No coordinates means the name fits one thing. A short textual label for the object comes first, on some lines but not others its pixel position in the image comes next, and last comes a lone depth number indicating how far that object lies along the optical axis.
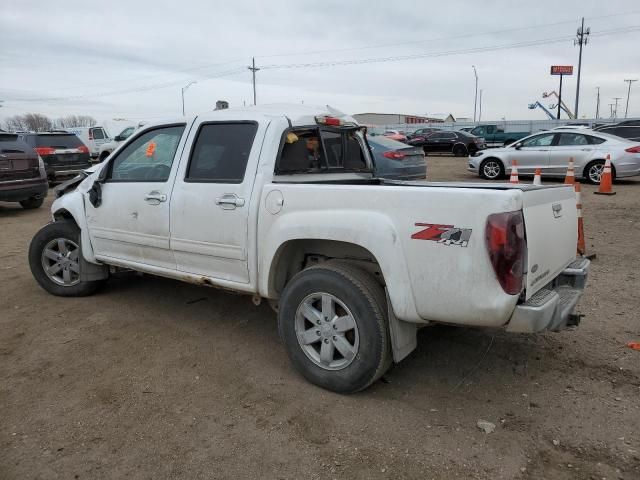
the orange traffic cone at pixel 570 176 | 7.45
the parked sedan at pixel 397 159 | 10.30
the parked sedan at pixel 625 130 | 16.53
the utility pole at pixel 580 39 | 52.84
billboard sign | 71.12
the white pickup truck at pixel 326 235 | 2.67
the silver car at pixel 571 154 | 12.88
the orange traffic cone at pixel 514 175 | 9.80
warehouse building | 82.72
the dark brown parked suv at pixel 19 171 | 10.33
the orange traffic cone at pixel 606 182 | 11.55
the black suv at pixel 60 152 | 14.30
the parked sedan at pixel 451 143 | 26.97
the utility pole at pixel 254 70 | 56.89
